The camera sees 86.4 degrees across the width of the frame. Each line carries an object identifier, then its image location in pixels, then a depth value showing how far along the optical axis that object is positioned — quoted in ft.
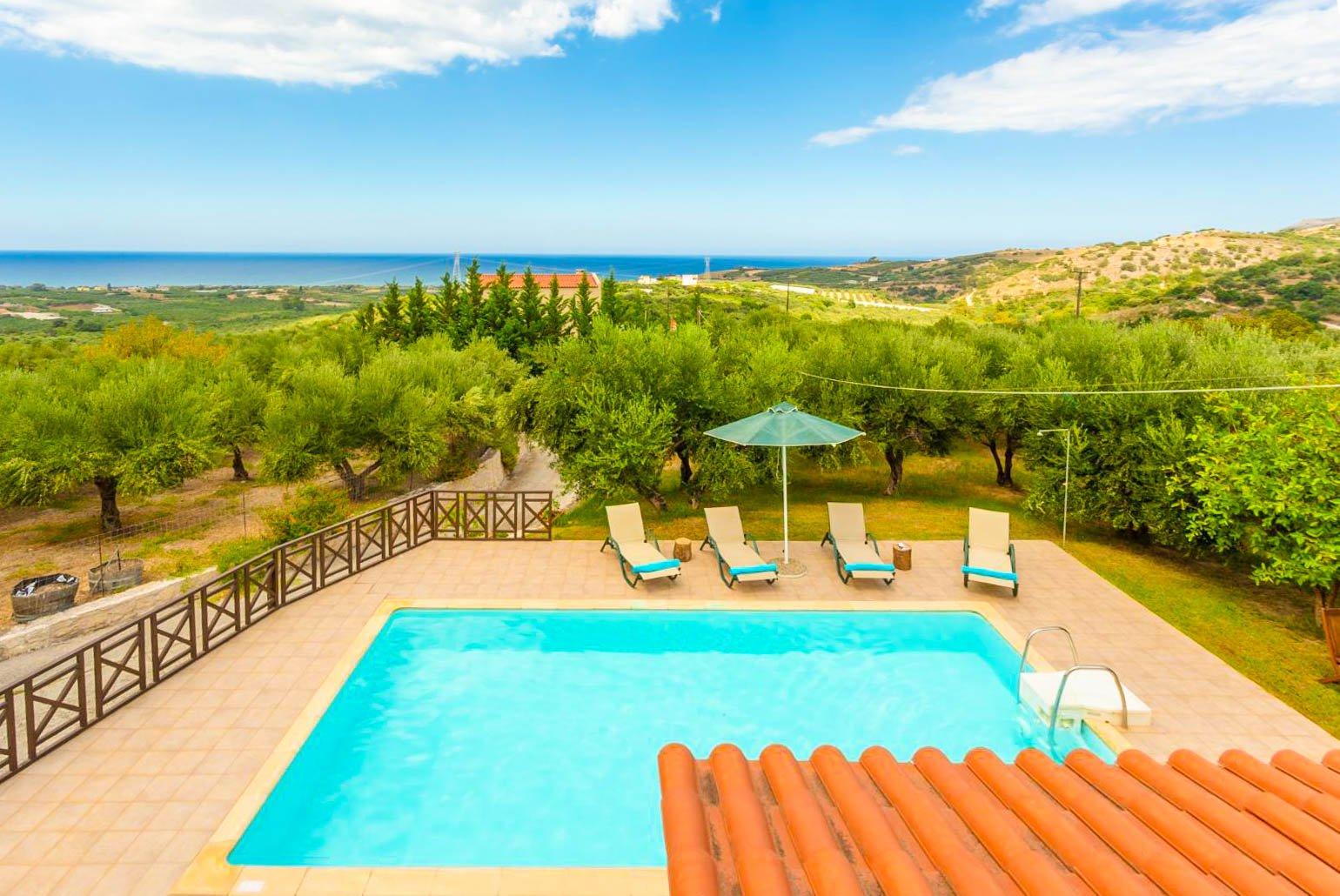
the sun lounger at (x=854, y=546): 34.42
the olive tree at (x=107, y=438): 53.16
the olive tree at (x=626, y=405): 44.57
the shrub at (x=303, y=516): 42.39
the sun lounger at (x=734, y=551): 34.19
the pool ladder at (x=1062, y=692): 20.34
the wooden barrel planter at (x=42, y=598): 36.60
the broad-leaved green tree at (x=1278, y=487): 29.01
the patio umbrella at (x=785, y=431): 36.17
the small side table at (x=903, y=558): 36.86
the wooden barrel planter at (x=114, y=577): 40.73
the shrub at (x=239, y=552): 40.01
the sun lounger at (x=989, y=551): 33.55
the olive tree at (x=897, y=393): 53.16
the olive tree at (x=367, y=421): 62.64
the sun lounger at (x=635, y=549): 34.04
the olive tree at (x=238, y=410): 67.77
